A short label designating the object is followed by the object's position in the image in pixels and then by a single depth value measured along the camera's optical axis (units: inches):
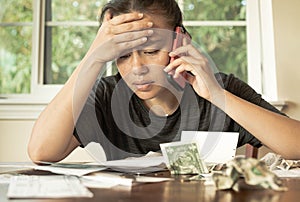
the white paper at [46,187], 25.8
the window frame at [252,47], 83.7
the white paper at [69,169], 35.0
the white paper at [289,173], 38.4
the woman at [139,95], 47.5
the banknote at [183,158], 39.7
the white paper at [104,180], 30.7
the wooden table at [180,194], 25.5
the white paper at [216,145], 46.4
